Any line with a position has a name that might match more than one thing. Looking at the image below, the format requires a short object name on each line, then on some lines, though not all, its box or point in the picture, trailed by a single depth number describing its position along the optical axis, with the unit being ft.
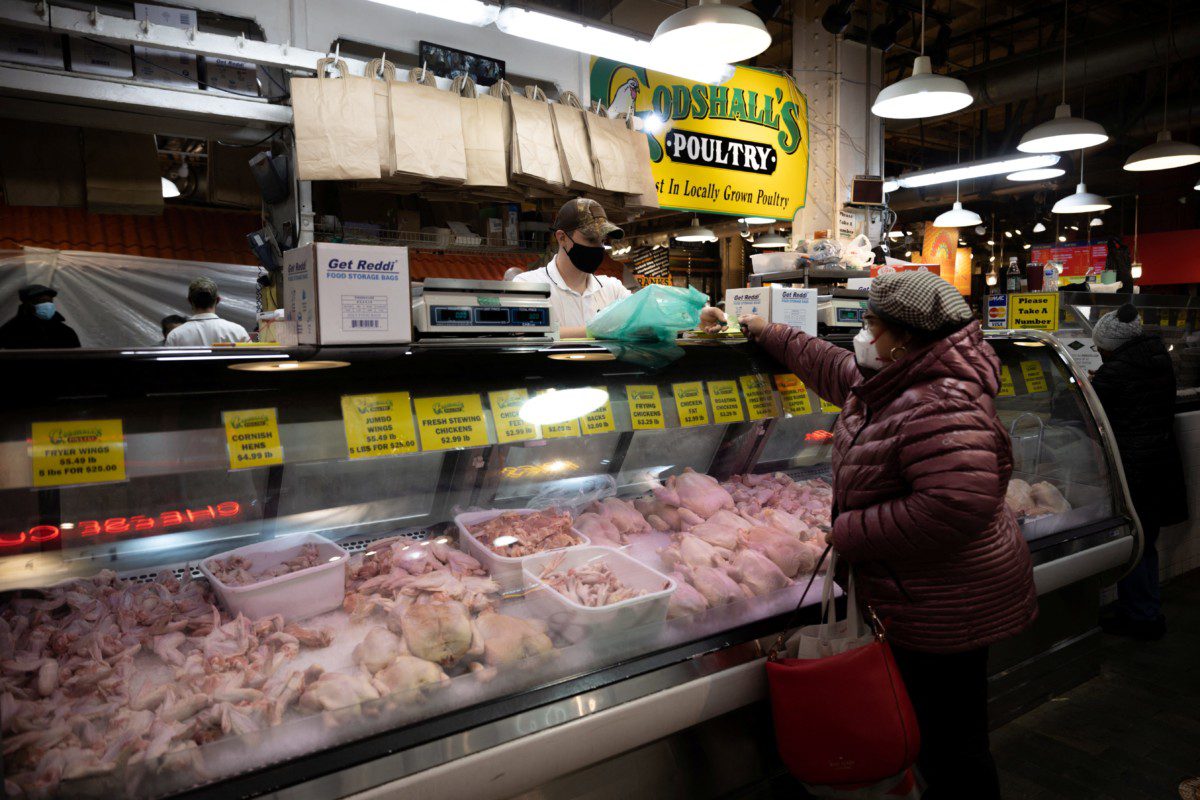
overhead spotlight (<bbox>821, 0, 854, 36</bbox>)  21.02
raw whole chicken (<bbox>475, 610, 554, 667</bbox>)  6.31
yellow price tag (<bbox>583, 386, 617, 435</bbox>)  7.97
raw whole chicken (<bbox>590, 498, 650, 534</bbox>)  8.74
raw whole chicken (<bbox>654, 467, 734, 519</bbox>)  9.41
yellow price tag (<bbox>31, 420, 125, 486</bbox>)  5.34
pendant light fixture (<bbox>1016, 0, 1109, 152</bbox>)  20.51
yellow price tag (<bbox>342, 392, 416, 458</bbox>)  6.66
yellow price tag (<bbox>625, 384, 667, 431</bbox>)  8.34
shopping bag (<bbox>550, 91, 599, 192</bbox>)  17.31
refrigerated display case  5.31
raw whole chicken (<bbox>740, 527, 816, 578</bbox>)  8.47
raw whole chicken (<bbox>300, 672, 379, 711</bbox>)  5.55
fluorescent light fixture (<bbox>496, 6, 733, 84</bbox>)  13.26
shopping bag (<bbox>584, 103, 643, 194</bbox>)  17.89
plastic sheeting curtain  23.54
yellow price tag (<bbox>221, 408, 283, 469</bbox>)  6.24
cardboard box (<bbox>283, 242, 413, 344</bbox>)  6.39
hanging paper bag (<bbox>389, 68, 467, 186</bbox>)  14.83
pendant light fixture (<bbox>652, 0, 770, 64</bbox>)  12.82
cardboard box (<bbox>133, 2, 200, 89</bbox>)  13.80
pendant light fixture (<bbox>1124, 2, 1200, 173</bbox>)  23.12
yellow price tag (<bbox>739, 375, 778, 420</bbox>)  9.36
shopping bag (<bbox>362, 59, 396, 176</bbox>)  14.71
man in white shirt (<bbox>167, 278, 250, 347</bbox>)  18.08
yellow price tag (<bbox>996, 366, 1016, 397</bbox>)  11.50
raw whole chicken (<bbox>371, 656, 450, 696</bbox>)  5.80
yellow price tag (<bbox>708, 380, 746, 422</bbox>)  9.04
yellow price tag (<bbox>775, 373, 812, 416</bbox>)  9.71
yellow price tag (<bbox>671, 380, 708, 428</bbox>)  8.70
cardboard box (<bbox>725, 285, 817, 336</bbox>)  10.02
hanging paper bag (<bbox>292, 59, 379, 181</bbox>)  13.85
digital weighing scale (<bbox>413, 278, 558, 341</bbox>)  7.25
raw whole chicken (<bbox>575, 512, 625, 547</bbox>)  8.33
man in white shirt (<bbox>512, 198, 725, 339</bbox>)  10.98
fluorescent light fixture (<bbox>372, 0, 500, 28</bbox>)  12.45
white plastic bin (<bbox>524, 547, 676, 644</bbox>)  6.80
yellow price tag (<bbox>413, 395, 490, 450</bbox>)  6.97
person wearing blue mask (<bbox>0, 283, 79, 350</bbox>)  18.01
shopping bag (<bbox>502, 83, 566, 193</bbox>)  16.53
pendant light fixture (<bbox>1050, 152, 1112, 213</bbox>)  30.12
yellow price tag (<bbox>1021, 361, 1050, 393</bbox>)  11.89
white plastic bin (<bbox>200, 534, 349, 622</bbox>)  6.45
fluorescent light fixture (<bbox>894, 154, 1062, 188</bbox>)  28.54
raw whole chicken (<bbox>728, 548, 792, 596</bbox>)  8.00
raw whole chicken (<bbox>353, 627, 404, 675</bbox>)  6.01
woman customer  6.61
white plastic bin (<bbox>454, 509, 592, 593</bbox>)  7.38
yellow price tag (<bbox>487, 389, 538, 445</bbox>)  7.39
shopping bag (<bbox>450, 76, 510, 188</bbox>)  15.96
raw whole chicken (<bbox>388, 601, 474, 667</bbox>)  6.19
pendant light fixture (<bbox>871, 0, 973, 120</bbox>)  15.57
